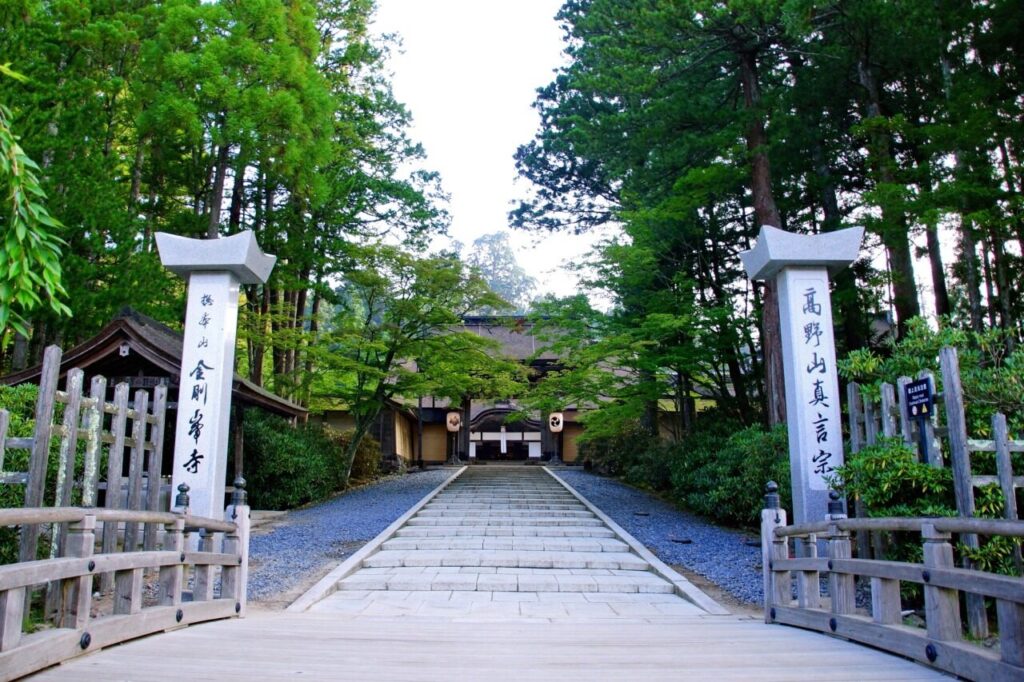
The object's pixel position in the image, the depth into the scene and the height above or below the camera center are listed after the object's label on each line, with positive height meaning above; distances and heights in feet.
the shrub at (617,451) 62.90 +0.25
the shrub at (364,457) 60.75 -0.29
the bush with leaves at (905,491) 16.99 -0.98
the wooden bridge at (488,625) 11.07 -3.69
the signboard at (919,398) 17.69 +1.40
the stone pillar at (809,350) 22.30 +3.40
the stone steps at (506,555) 24.25 -4.14
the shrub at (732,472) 31.48 -0.94
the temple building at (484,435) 95.14 +2.59
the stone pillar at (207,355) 22.57 +3.26
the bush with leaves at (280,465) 43.27 -0.68
